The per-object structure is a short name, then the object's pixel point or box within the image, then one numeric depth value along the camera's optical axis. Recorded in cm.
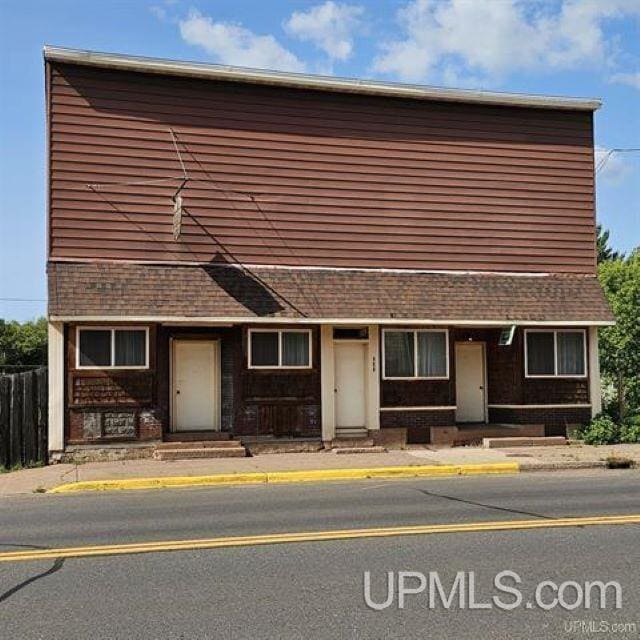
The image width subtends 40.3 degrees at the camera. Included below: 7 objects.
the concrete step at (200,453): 1683
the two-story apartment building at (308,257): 1733
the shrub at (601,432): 1944
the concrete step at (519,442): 1895
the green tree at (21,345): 4303
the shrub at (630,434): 1966
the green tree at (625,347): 2294
